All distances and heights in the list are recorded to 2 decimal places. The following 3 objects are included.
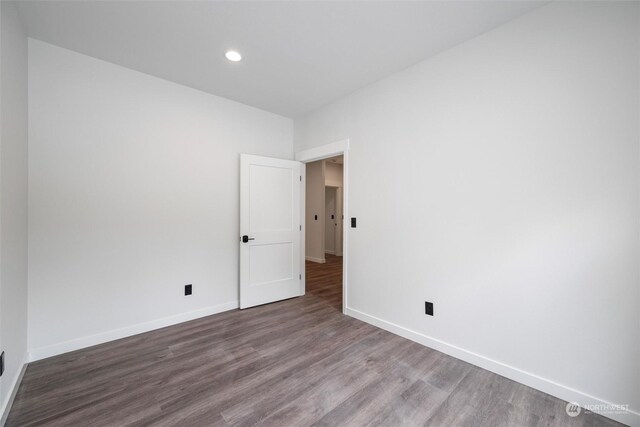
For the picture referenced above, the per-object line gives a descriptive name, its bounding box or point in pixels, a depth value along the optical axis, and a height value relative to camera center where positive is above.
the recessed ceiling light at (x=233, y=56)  2.27 +1.41
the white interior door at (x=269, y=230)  3.24 -0.24
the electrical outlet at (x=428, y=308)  2.35 -0.87
